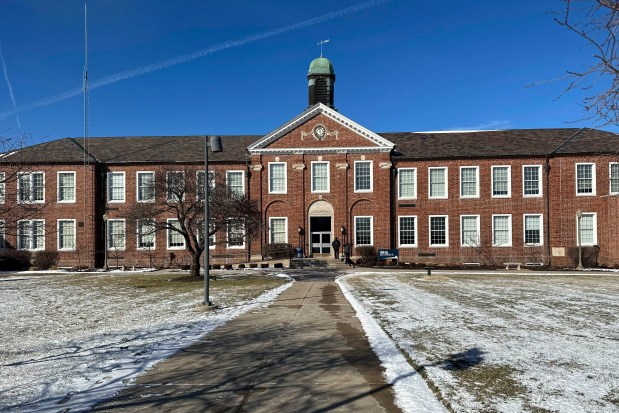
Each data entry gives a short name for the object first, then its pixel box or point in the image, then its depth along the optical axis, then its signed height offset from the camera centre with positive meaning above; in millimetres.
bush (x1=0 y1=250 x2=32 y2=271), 34844 -2825
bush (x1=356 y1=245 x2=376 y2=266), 34594 -2582
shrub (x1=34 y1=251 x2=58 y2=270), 35500 -2791
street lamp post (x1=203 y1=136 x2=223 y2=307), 13367 +220
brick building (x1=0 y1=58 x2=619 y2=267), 36625 +1681
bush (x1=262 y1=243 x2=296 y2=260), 35688 -2340
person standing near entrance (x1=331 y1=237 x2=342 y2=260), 35562 -2068
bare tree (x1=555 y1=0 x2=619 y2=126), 3707 +1503
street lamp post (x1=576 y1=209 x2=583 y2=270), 32125 -1605
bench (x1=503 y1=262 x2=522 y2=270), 33031 -3393
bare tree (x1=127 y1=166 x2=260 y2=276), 22533 +568
